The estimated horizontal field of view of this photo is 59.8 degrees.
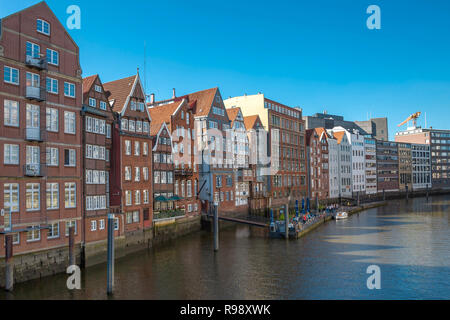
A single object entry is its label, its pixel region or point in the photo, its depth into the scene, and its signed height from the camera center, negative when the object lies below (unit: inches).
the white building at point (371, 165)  5054.1 +93.2
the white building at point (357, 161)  4694.9 +140.1
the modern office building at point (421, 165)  6117.1 +100.3
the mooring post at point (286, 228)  1988.2 -279.5
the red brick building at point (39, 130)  1160.8 +152.2
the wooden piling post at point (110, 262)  1087.6 -238.4
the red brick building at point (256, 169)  2846.2 +37.4
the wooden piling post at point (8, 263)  1069.8 -231.8
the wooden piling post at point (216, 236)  1665.7 -264.3
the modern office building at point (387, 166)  5388.8 +82.4
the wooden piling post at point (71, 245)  1257.4 -218.5
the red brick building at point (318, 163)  3799.2 +100.7
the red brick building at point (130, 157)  1647.4 +84.0
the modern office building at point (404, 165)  5802.2 +99.0
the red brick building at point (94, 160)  1414.9 +63.3
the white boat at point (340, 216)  2890.3 -320.3
